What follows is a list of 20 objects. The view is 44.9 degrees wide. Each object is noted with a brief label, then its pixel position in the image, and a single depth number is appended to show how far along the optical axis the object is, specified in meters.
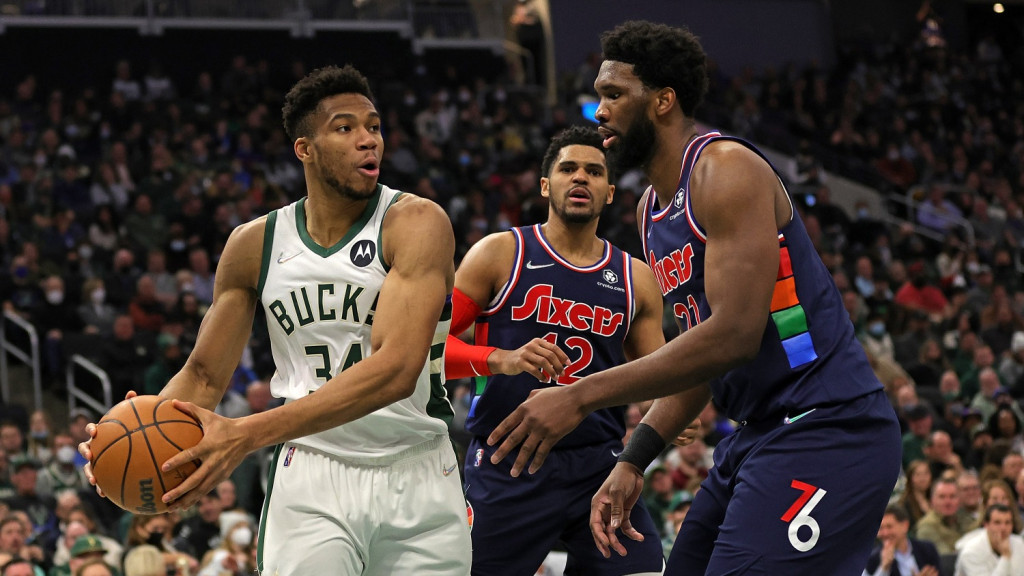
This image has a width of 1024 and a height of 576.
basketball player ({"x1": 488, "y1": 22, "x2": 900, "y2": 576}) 3.54
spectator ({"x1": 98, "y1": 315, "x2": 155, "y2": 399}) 12.43
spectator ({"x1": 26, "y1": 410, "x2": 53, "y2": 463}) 11.19
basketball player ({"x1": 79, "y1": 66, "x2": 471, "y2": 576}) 4.02
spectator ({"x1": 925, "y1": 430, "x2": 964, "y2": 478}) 11.00
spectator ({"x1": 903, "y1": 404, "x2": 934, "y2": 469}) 12.34
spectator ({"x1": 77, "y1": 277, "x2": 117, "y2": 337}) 13.07
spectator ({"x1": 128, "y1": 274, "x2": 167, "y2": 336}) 13.15
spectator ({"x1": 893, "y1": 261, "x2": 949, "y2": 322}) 17.75
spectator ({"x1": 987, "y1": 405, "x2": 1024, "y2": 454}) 12.78
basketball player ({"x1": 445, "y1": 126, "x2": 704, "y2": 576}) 5.21
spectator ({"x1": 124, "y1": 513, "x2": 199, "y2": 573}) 8.58
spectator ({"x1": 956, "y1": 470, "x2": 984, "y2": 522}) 10.13
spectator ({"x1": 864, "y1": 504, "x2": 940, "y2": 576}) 8.56
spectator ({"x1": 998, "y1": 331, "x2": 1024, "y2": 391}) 15.42
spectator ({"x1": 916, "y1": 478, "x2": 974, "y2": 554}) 9.73
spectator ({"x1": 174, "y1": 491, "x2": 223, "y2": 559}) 9.44
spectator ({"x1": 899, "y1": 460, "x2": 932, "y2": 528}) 10.07
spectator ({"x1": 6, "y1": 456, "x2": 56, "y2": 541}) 9.94
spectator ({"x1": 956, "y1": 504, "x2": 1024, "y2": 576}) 8.83
